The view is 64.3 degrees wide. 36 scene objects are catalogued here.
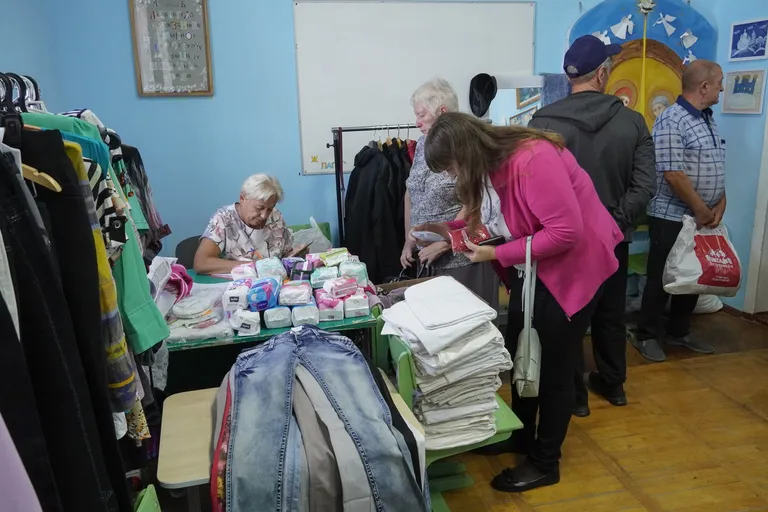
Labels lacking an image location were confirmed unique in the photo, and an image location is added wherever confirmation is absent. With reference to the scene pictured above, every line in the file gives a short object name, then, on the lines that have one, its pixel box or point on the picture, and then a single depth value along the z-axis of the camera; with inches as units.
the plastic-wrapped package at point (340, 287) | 82.8
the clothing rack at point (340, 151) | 135.0
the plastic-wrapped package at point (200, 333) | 76.3
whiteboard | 143.7
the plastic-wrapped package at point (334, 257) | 94.1
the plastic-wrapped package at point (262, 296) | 79.2
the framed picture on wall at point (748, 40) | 144.6
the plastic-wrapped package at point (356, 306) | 81.4
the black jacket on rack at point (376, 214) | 135.5
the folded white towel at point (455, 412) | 77.5
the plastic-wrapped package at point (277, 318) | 79.0
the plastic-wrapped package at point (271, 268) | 90.5
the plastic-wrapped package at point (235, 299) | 79.4
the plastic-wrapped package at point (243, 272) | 88.7
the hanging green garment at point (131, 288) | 54.2
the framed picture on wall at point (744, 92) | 146.1
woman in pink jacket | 75.2
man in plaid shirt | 128.0
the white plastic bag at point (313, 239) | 134.3
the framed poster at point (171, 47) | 133.7
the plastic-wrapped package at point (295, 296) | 81.0
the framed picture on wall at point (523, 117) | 158.1
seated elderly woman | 108.7
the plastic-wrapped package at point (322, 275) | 88.5
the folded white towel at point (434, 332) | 72.7
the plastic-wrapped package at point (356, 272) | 89.2
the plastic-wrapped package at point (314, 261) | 94.1
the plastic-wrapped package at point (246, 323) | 77.1
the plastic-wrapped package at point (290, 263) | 95.2
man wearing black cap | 97.7
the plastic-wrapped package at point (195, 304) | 80.1
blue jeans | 57.7
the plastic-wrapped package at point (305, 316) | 79.0
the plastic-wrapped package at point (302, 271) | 90.4
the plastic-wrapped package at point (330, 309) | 80.6
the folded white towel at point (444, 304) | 74.9
